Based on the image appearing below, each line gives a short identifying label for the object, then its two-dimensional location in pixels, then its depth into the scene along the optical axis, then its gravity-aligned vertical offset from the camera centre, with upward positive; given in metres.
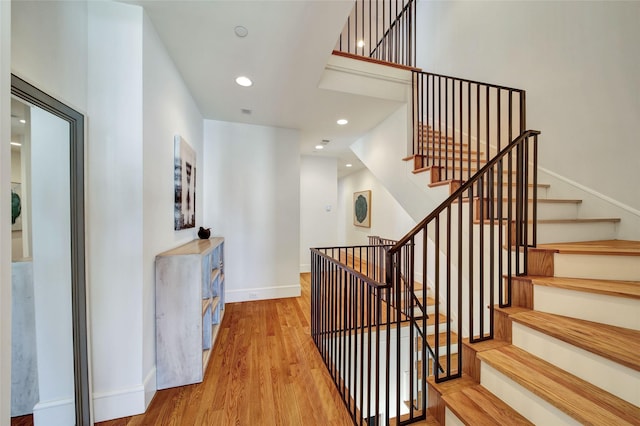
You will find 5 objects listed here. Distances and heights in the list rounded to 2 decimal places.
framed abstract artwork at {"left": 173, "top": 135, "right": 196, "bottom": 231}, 2.23 +0.25
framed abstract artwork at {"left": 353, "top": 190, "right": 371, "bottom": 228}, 6.37 +0.01
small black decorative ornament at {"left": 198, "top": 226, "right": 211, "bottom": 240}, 2.96 -0.32
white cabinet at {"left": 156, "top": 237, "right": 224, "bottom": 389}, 1.79 -0.85
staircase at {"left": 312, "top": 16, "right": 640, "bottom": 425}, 1.01 -0.62
